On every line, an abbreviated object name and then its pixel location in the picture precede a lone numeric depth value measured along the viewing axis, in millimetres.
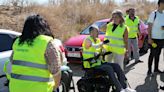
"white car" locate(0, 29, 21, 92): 6510
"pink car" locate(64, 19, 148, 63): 10670
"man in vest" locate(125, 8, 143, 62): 11023
